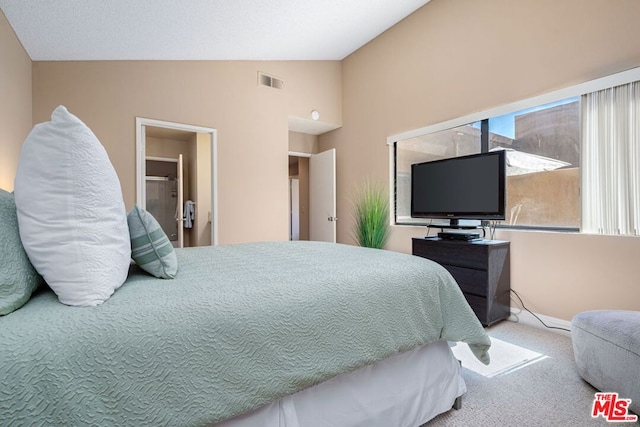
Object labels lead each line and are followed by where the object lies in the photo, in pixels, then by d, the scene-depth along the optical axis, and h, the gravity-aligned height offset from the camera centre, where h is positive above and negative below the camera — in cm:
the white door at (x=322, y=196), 491 +23
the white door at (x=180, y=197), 449 +20
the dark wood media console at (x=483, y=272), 266 -56
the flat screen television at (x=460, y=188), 277 +21
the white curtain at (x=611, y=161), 222 +36
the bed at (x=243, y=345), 70 -38
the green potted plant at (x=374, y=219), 404 -12
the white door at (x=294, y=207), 697 +8
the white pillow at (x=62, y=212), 86 +0
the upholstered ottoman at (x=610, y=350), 148 -73
